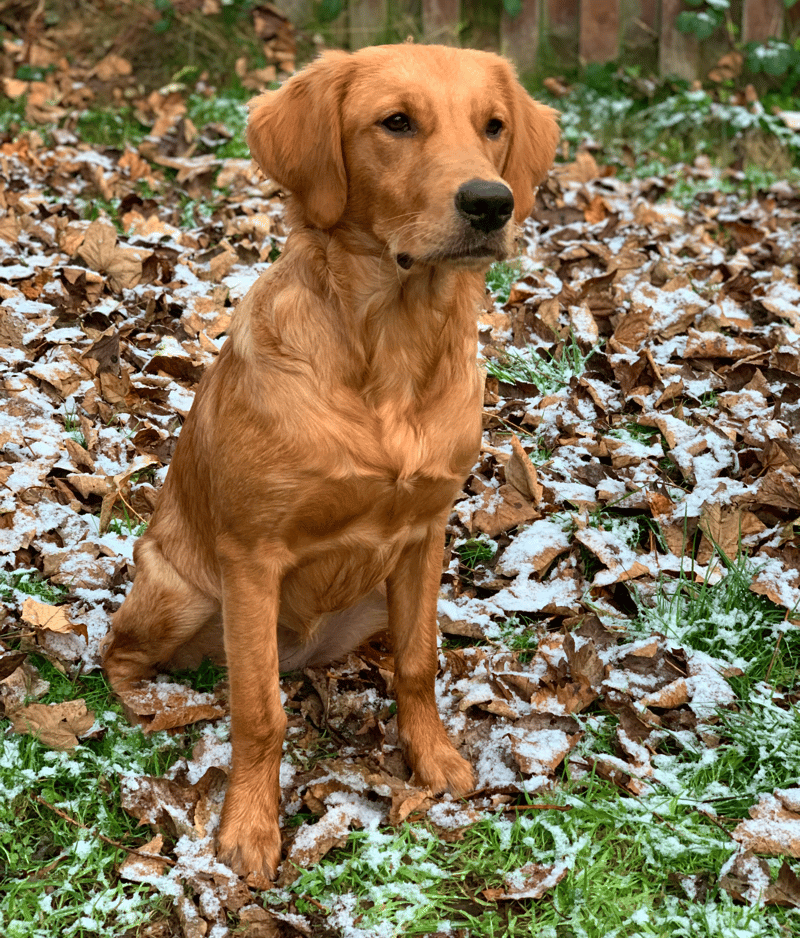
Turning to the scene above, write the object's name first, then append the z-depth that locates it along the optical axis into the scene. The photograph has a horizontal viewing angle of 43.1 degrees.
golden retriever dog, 2.45
